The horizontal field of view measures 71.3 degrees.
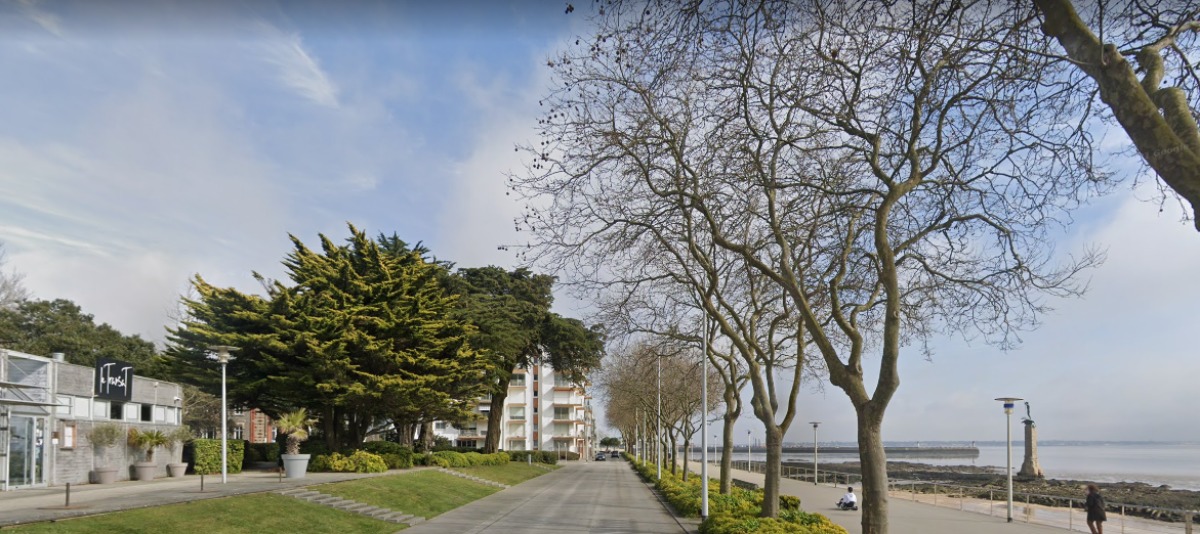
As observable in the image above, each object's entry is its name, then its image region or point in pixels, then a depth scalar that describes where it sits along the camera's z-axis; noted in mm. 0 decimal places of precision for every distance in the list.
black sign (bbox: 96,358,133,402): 30016
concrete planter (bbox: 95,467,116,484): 28172
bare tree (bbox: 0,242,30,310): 55219
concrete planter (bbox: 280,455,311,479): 31906
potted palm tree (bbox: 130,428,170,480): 30906
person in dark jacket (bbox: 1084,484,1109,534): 23086
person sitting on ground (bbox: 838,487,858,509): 32644
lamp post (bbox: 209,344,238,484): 27594
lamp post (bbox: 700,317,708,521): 23614
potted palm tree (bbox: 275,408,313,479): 32012
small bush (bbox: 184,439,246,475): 34844
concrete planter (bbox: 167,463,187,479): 33312
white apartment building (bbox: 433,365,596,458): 114375
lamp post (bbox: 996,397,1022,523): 29078
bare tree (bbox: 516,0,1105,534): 9648
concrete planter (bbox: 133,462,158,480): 30859
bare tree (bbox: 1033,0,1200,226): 6402
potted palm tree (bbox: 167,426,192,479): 33344
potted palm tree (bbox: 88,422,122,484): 28288
